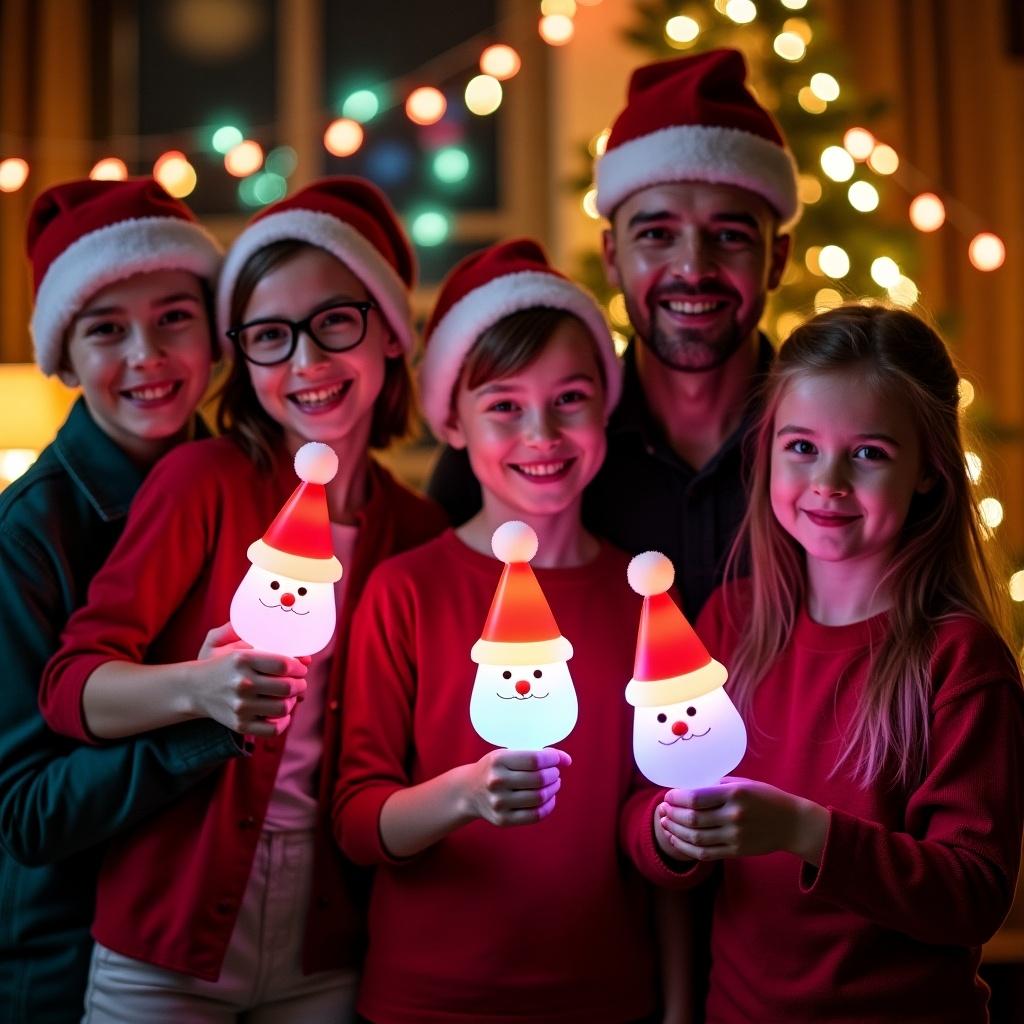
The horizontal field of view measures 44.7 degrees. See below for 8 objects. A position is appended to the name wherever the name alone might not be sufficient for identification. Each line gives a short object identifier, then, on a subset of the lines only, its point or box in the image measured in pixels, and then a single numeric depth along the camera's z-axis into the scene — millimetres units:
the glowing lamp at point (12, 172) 3971
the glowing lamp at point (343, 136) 4082
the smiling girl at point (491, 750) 1794
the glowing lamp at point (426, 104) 4148
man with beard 2270
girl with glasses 1817
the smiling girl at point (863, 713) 1583
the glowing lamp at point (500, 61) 4484
